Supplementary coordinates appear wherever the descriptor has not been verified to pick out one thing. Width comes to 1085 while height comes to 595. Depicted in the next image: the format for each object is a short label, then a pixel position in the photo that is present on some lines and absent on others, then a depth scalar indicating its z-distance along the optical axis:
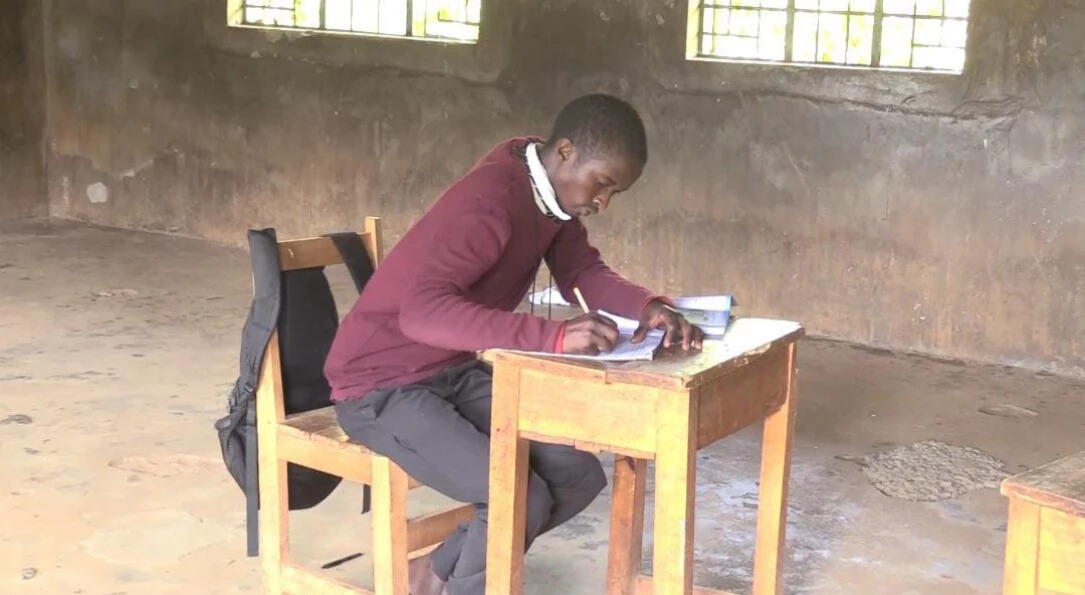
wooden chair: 2.77
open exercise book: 2.42
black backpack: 2.86
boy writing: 2.55
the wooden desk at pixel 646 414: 2.31
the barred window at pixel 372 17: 7.16
